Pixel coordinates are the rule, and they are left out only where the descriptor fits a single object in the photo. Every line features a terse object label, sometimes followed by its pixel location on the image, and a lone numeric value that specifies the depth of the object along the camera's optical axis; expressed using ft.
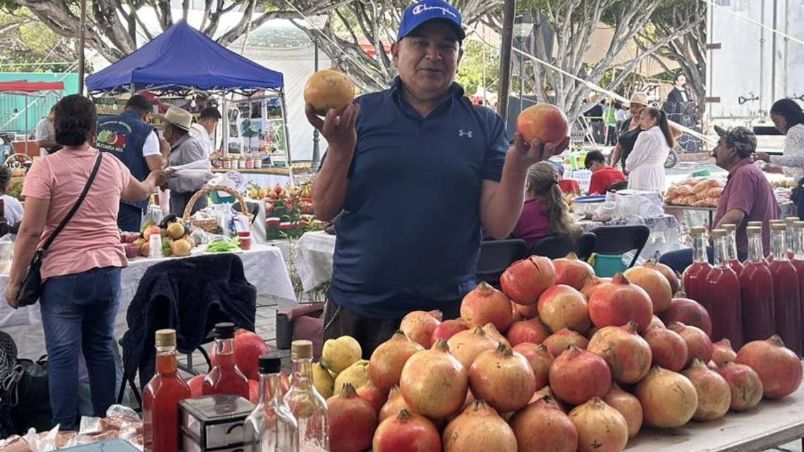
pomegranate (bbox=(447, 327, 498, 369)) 7.12
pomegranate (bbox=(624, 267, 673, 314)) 8.42
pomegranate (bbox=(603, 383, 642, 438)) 7.13
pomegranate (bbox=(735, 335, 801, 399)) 8.20
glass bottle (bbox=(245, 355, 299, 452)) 5.87
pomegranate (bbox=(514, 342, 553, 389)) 7.31
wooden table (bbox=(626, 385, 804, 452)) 7.16
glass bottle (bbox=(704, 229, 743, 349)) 9.07
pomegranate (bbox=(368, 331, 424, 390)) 7.27
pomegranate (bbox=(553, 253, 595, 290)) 8.47
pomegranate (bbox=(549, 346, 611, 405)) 7.00
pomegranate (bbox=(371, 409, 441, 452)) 6.48
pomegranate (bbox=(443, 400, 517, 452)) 6.36
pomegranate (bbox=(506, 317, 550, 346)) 7.91
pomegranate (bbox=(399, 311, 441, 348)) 8.18
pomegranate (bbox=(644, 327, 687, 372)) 7.64
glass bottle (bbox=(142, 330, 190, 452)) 6.05
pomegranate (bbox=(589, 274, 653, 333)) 7.66
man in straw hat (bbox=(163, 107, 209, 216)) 29.19
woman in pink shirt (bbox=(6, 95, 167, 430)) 15.71
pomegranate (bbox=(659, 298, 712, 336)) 8.55
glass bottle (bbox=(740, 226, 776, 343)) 9.21
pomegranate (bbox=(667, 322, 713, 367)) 7.95
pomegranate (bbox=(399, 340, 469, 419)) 6.62
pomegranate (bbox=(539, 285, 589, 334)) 7.82
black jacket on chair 17.75
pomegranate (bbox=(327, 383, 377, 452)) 6.84
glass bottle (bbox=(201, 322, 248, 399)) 6.46
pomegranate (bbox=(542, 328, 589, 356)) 7.59
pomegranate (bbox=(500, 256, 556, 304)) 8.09
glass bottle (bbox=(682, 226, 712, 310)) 9.16
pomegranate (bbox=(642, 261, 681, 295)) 9.04
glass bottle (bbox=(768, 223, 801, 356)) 9.43
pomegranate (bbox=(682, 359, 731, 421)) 7.57
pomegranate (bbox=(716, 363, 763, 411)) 7.91
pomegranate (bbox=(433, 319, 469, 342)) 7.92
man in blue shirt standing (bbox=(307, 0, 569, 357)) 10.35
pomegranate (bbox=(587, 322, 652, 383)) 7.29
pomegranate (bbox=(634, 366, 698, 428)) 7.23
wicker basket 23.21
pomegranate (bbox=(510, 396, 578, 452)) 6.57
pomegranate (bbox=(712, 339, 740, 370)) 8.37
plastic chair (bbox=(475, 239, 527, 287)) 20.22
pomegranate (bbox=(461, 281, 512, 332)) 8.02
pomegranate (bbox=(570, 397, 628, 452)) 6.72
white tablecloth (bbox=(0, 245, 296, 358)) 18.83
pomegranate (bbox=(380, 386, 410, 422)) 6.91
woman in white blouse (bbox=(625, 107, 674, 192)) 35.47
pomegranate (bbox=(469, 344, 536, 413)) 6.64
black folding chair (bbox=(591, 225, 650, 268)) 22.63
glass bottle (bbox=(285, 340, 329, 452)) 6.23
